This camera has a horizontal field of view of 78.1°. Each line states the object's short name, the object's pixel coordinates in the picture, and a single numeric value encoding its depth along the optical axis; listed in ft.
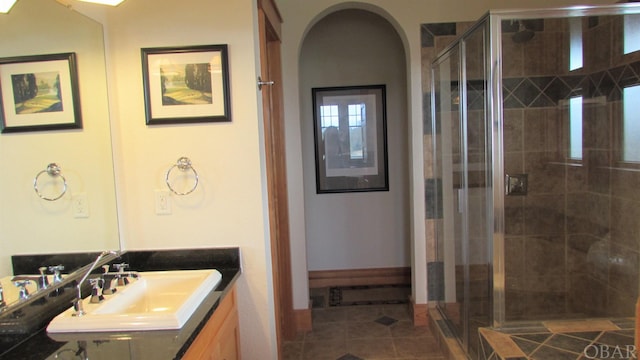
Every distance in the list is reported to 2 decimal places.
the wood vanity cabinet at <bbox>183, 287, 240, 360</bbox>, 4.45
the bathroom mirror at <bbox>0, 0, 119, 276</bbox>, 4.17
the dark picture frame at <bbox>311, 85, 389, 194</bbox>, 12.23
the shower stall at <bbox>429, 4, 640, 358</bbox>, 6.80
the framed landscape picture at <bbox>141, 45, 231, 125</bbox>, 6.07
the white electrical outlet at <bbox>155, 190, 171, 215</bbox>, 6.26
